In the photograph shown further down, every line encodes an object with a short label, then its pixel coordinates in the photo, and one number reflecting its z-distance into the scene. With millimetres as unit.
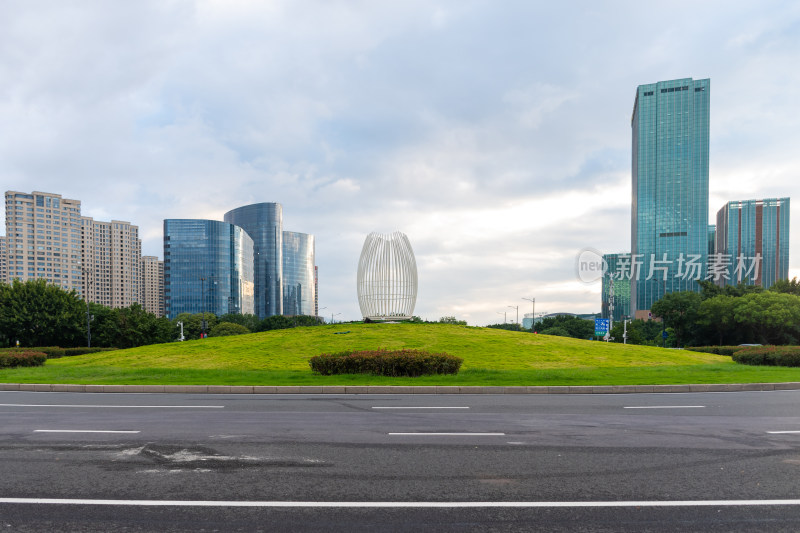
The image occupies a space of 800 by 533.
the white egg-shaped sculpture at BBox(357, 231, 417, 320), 39156
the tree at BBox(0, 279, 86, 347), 49812
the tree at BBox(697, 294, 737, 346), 52862
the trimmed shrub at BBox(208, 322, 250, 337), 81931
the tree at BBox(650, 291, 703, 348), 59781
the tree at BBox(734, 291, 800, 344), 47844
